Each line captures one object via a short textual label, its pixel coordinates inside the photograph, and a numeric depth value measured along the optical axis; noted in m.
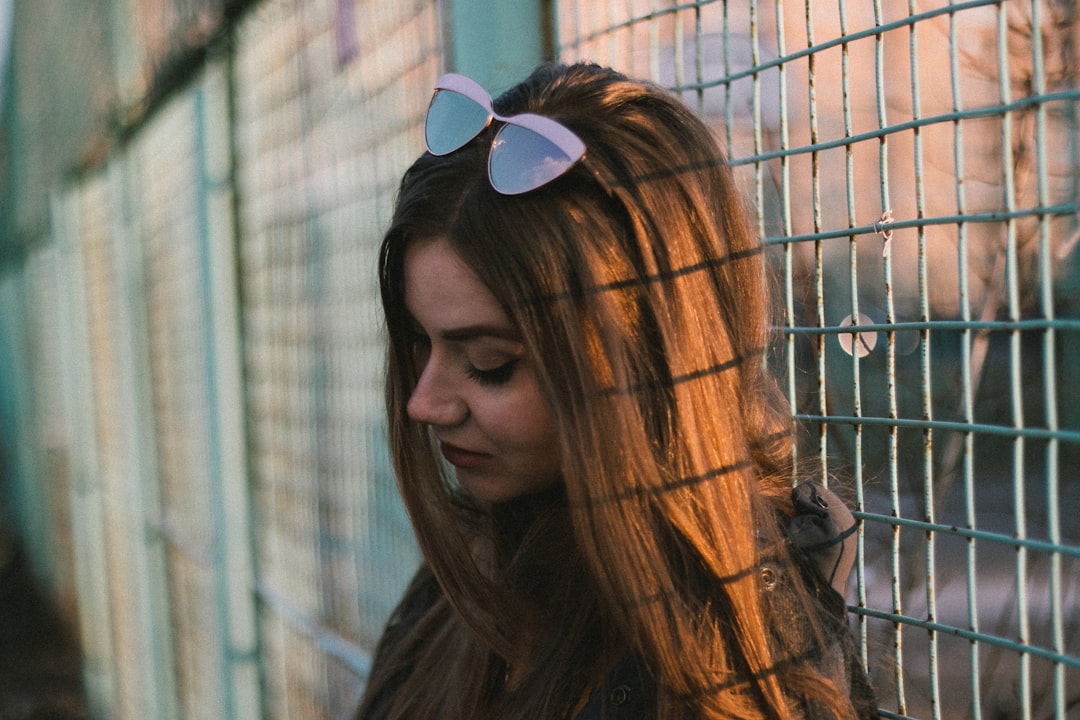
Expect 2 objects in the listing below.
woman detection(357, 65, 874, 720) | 1.15
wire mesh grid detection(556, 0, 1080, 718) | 1.00
